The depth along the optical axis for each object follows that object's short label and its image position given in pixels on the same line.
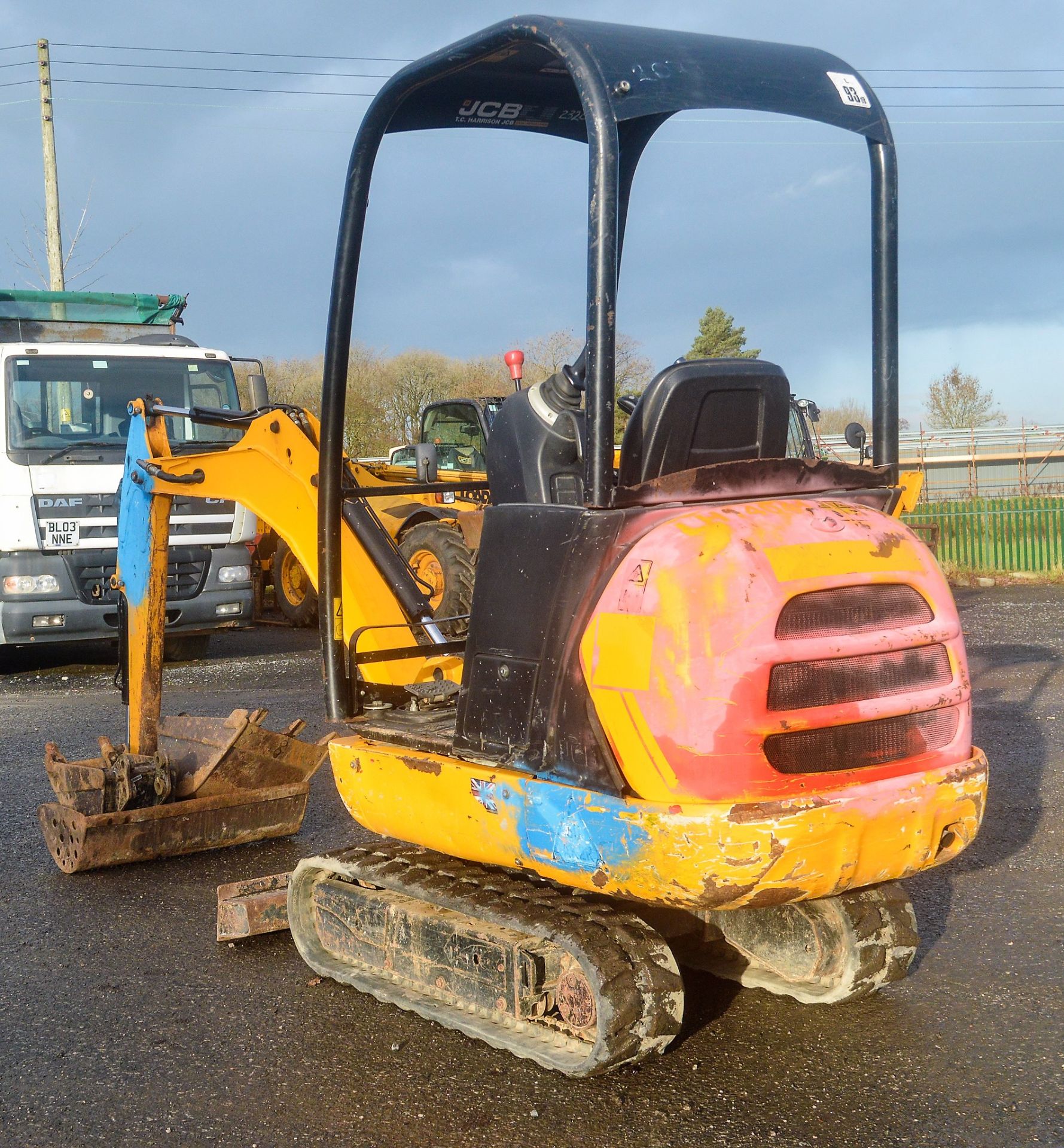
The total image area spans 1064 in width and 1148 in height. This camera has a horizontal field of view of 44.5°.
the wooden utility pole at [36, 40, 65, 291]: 23.03
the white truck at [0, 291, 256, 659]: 11.19
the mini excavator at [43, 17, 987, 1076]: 3.09
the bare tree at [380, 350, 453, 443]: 22.61
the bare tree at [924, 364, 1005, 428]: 47.34
